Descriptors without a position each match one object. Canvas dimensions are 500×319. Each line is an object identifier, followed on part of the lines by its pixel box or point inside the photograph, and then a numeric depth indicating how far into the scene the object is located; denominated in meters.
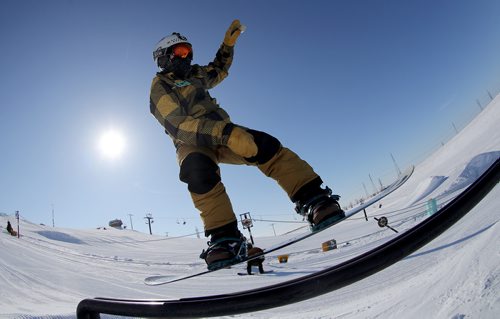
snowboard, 1.73
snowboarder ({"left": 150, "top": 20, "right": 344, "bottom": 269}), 1.83
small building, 53.46
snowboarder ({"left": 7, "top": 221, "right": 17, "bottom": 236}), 22.43
